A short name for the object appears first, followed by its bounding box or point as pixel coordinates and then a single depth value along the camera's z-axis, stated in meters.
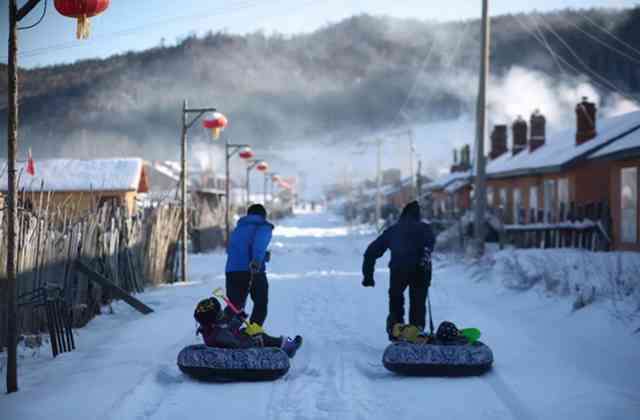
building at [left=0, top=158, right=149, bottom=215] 33.00
